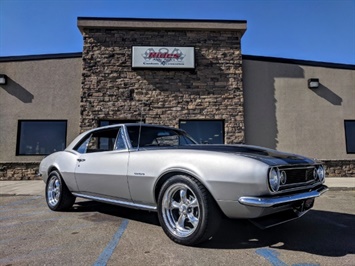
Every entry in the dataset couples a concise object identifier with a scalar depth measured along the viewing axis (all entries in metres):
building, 9.85
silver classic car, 2.61
